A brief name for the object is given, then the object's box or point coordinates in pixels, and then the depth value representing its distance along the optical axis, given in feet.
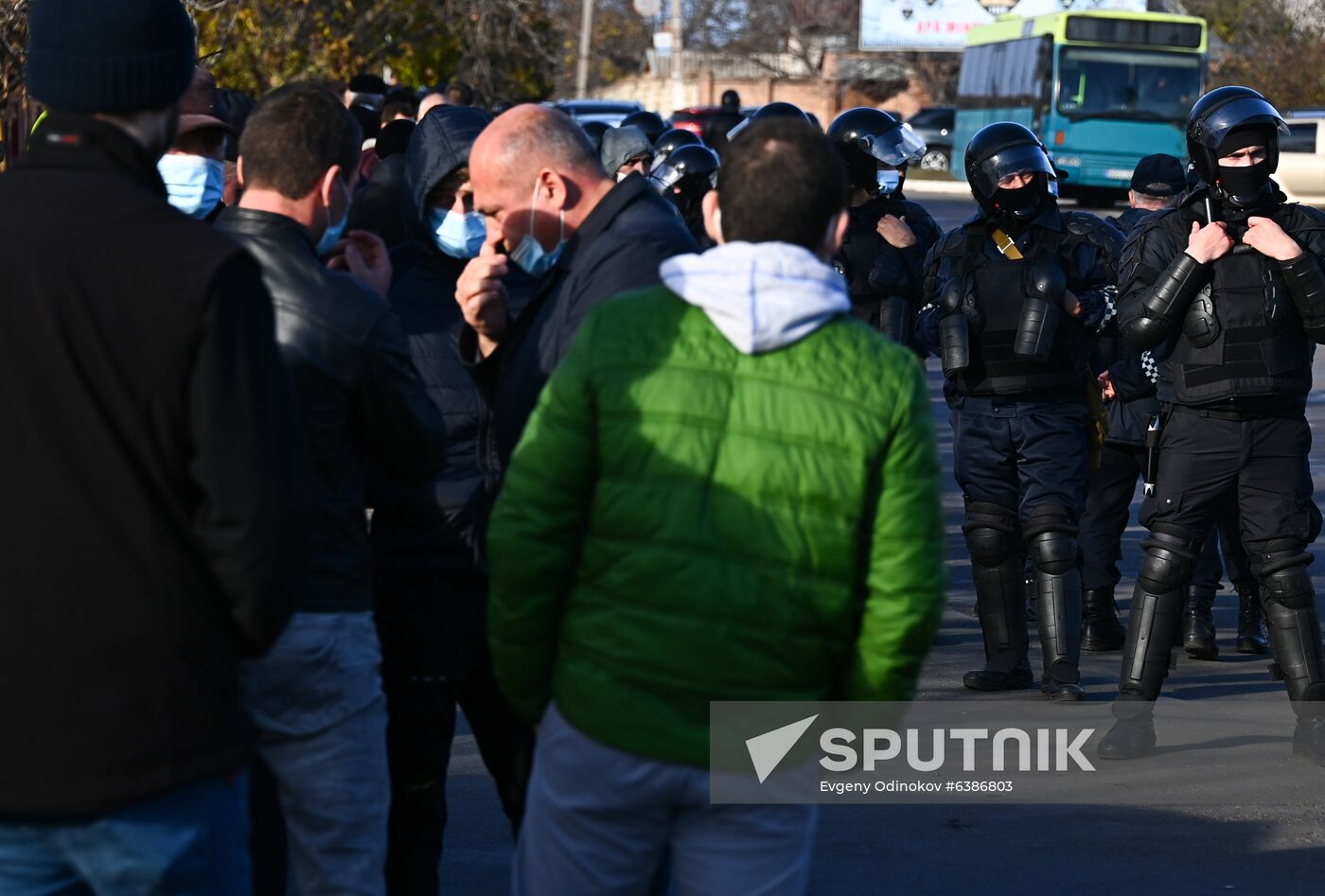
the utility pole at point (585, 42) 159.63
